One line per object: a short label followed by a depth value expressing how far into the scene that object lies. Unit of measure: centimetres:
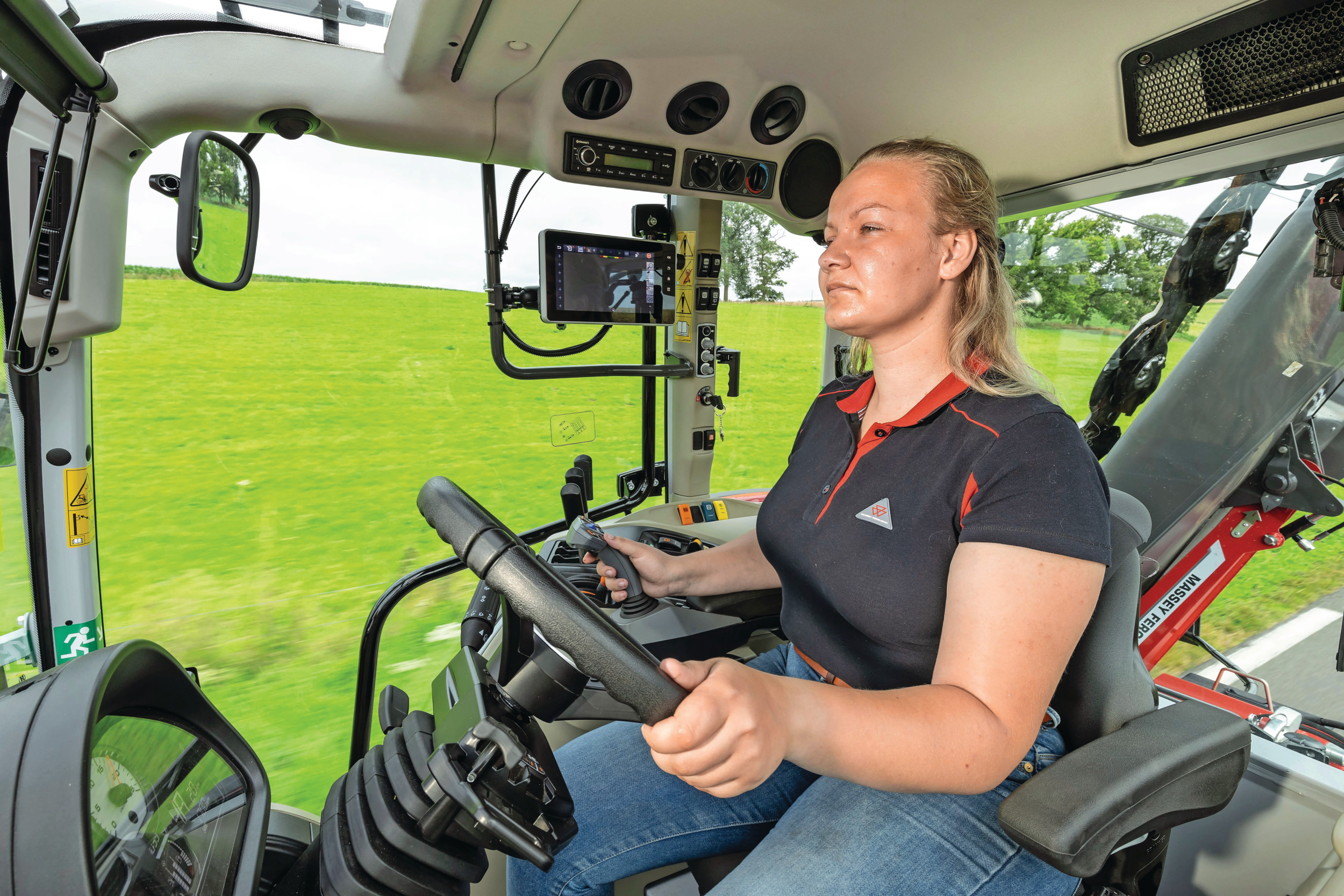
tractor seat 80
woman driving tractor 71
